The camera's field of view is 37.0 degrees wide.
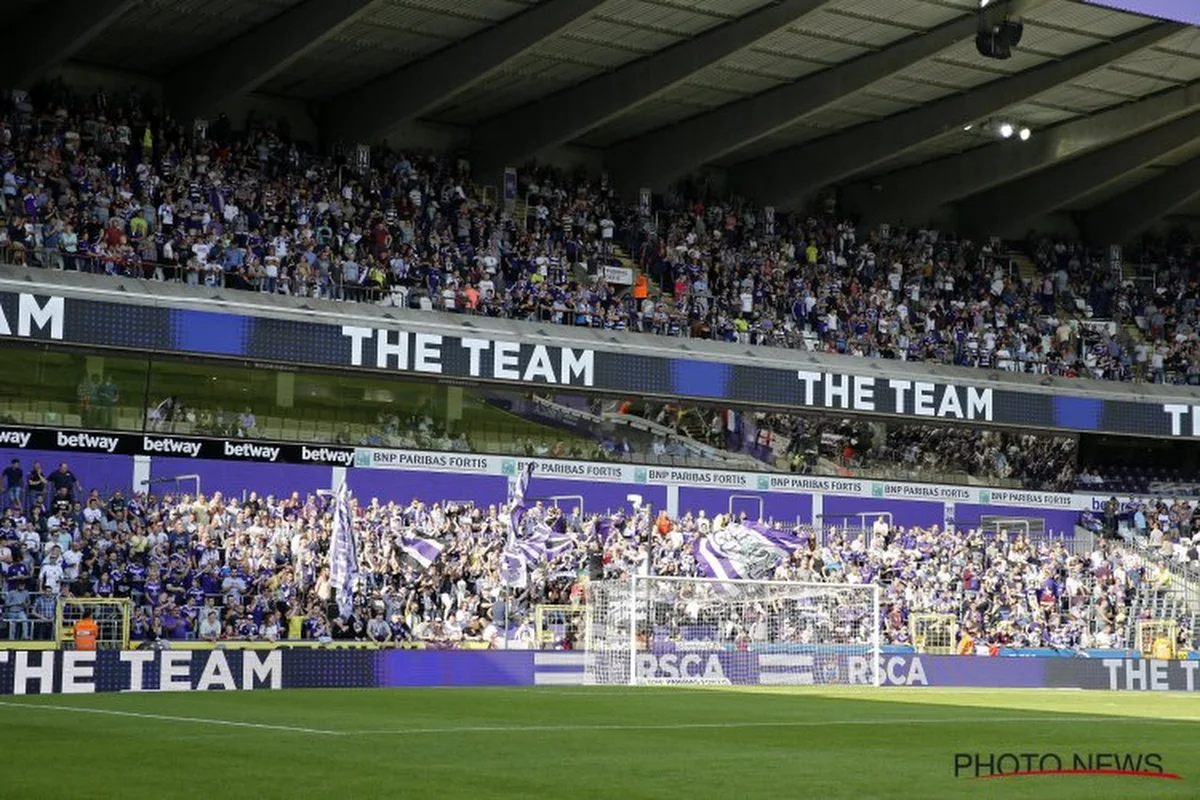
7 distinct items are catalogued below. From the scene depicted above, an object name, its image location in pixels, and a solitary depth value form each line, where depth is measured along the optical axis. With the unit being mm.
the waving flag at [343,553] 29875
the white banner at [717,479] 39656
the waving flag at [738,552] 35281
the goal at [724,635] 30734
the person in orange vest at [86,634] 26938
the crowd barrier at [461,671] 23641
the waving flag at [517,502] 32906
